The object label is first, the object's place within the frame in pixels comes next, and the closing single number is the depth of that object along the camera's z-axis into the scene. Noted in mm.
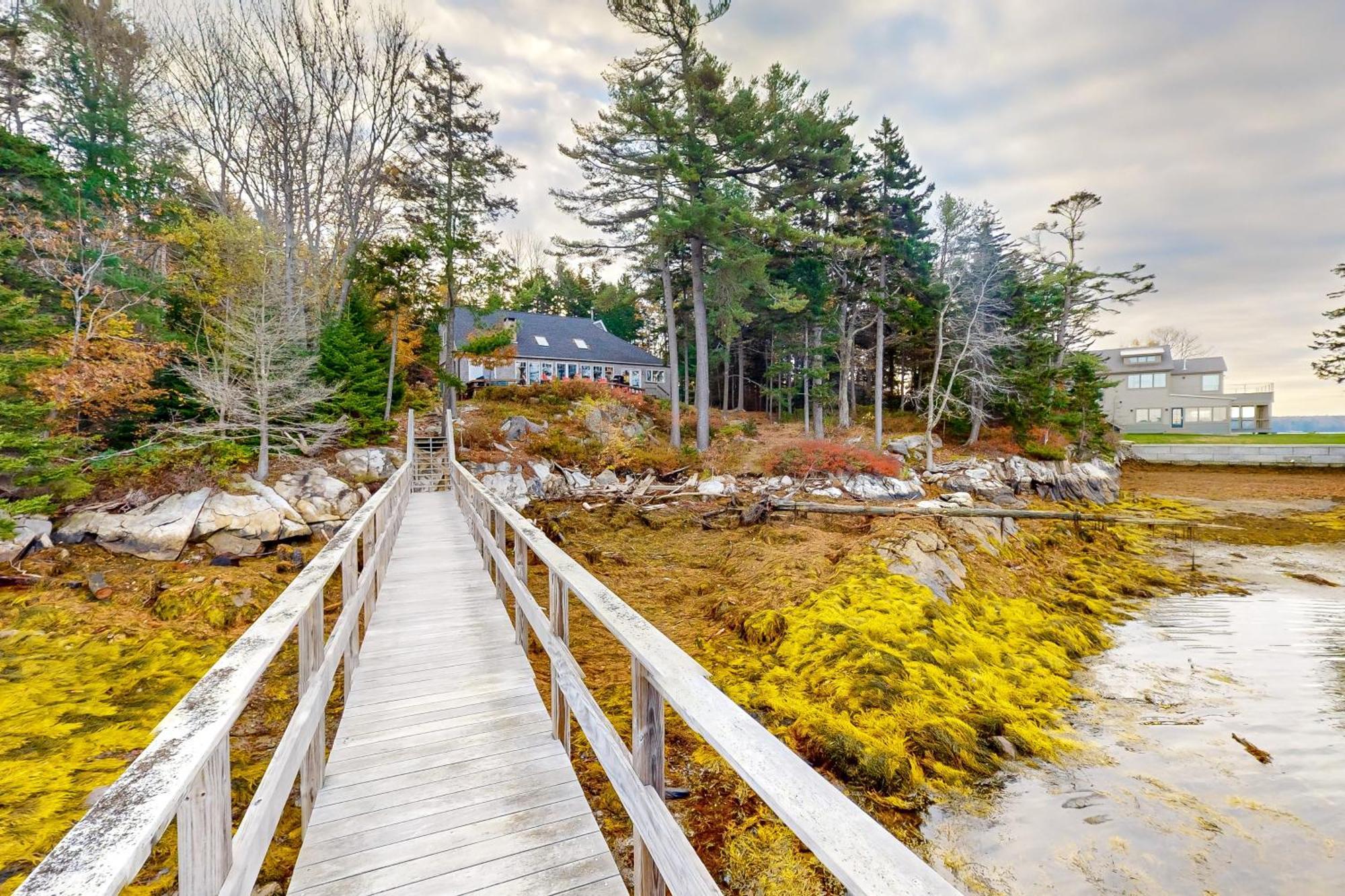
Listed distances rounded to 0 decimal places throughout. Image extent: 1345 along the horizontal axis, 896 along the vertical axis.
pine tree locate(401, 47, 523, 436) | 18375
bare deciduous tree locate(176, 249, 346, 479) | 11969
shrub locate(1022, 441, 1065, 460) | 20562
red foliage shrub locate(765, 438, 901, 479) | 16750
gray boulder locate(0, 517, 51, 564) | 8389
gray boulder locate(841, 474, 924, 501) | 15859
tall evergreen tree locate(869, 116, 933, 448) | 20391
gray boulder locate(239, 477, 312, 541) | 10992
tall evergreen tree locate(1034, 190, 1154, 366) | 22109
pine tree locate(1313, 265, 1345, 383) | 23859
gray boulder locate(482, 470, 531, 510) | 14547
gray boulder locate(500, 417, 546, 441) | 17422
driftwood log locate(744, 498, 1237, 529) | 12094
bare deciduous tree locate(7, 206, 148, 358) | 10867
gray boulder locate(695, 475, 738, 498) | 15797
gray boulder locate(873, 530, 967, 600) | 7656
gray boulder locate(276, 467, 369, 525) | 11906
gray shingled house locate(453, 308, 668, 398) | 28688
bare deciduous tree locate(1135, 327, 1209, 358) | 45031
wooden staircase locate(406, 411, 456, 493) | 15008
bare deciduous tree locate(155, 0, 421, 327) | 16578
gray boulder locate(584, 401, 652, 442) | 18750
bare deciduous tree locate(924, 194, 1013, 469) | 18672
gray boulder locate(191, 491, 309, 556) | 10070
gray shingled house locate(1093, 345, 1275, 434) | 33594
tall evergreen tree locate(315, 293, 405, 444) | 15039
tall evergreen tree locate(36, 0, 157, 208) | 13672
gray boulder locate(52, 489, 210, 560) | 9398
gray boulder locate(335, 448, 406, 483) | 13930
